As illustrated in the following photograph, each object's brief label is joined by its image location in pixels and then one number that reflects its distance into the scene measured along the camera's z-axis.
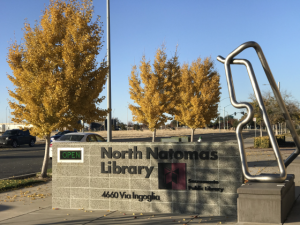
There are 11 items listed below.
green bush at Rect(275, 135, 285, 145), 28.62
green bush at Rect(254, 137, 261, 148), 27.23
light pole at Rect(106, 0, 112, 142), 15.74
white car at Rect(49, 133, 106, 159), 17.52
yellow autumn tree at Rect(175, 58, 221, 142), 26.55
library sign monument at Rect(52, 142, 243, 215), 7.05
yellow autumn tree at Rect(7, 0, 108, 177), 11.71
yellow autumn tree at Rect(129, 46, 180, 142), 23.36
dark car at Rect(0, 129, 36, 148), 32.41
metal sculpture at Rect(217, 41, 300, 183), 6.25
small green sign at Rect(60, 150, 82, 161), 8.01
